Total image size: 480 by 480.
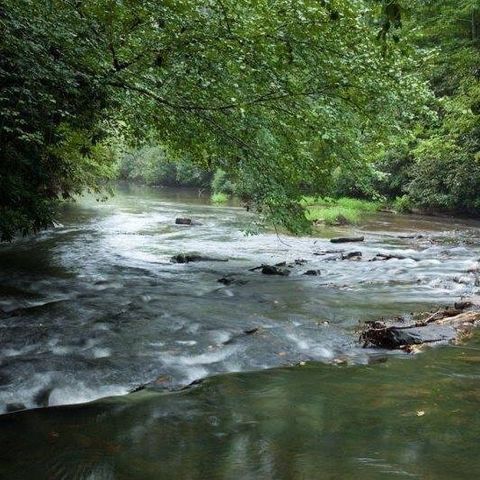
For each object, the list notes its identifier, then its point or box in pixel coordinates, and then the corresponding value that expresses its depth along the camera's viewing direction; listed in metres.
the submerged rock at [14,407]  5.19
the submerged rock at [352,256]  15.62
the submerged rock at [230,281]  12.16
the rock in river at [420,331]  7.22
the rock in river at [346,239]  19.83
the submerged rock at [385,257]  15.21
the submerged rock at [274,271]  13.42
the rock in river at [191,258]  15.25
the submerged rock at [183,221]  24.94
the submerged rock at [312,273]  13.30
